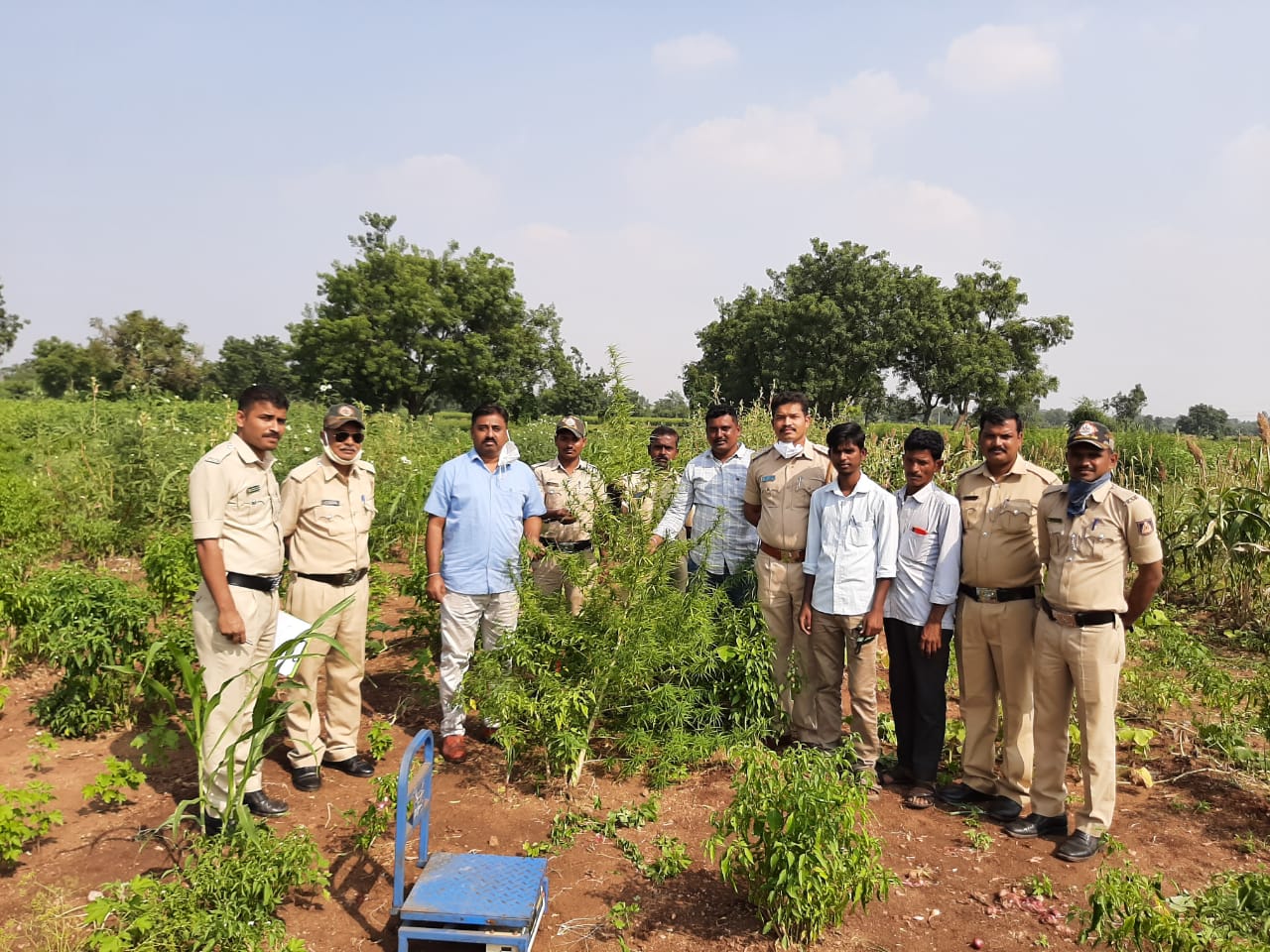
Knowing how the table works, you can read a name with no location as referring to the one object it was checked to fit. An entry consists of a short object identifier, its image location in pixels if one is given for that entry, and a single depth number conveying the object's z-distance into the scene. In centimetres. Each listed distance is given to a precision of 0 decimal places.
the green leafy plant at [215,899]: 268
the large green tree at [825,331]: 3603
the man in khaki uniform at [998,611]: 408
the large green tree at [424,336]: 3803
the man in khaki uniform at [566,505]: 525
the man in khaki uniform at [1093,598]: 371
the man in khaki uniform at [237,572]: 354
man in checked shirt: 498
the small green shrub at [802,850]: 279
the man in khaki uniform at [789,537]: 459
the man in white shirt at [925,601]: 420
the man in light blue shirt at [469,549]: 458
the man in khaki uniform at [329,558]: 418
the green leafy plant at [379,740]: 440
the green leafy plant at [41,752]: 382
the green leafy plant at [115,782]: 355
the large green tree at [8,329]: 6200
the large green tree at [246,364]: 6500
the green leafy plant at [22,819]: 314
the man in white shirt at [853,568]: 427
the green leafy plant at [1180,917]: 255
